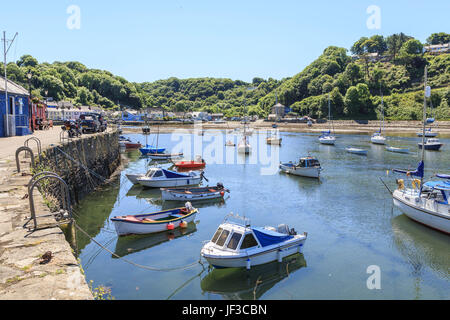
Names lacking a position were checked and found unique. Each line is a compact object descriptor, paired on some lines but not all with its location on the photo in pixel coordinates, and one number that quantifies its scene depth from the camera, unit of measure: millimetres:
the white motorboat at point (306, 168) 38719
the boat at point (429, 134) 75750
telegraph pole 33369
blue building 33375
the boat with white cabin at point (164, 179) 32131
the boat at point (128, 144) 66081
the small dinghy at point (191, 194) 27828
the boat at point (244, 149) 60125
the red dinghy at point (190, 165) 44094
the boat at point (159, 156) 53062
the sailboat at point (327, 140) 77562
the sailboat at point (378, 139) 75912
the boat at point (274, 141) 77312
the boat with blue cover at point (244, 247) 15500
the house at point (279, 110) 157875
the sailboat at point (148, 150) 56738
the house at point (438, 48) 176800
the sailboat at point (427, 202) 20516
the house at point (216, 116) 193212
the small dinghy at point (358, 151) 59762
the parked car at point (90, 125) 42062
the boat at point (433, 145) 64750
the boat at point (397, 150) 62100
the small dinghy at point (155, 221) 19703
